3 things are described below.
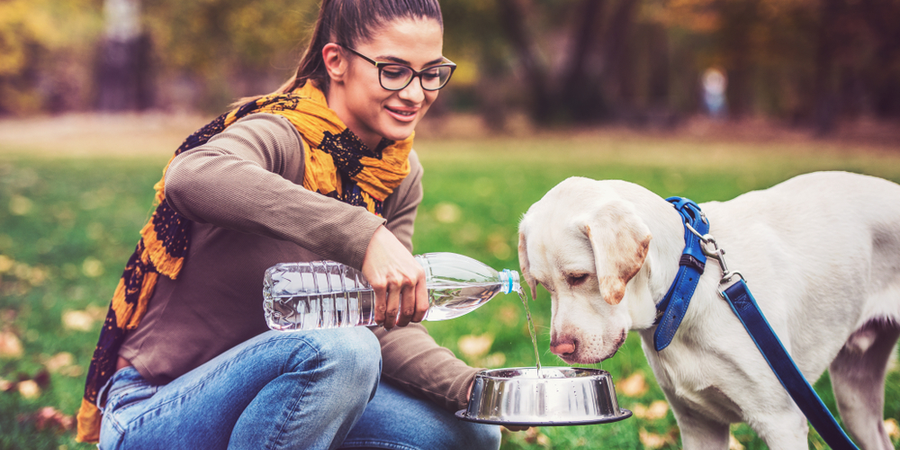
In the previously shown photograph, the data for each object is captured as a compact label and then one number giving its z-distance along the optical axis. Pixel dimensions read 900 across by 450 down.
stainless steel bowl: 2.31
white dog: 2.50
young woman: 2.08
